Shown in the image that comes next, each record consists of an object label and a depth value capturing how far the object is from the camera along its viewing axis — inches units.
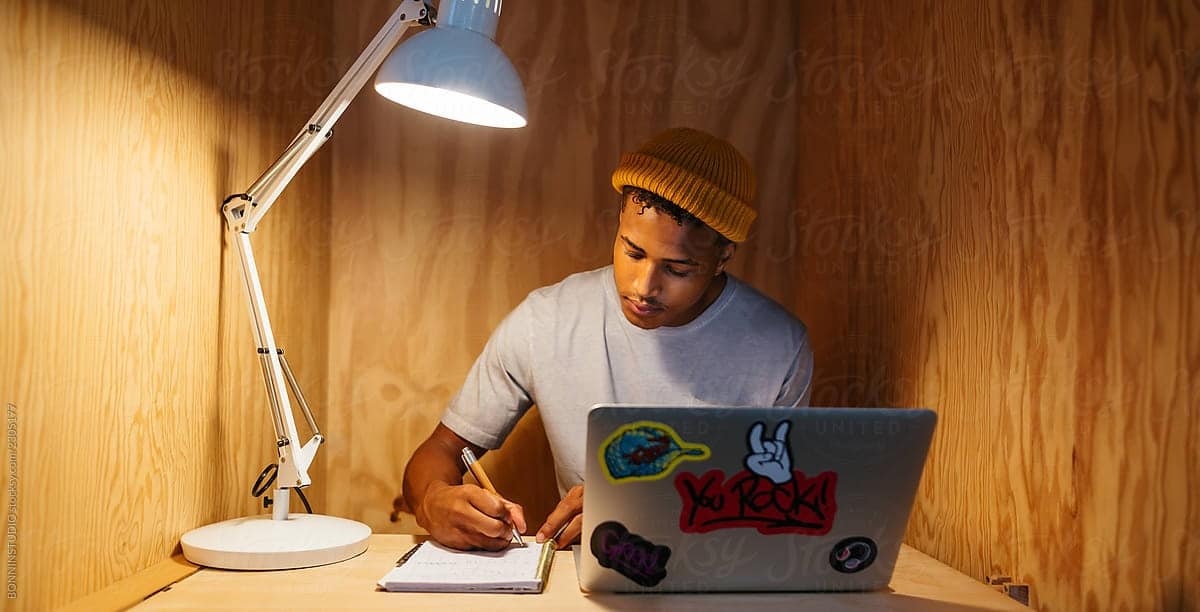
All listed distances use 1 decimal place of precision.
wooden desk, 42.9
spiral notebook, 45.1
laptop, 39.7
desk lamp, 48.4
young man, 66.6
